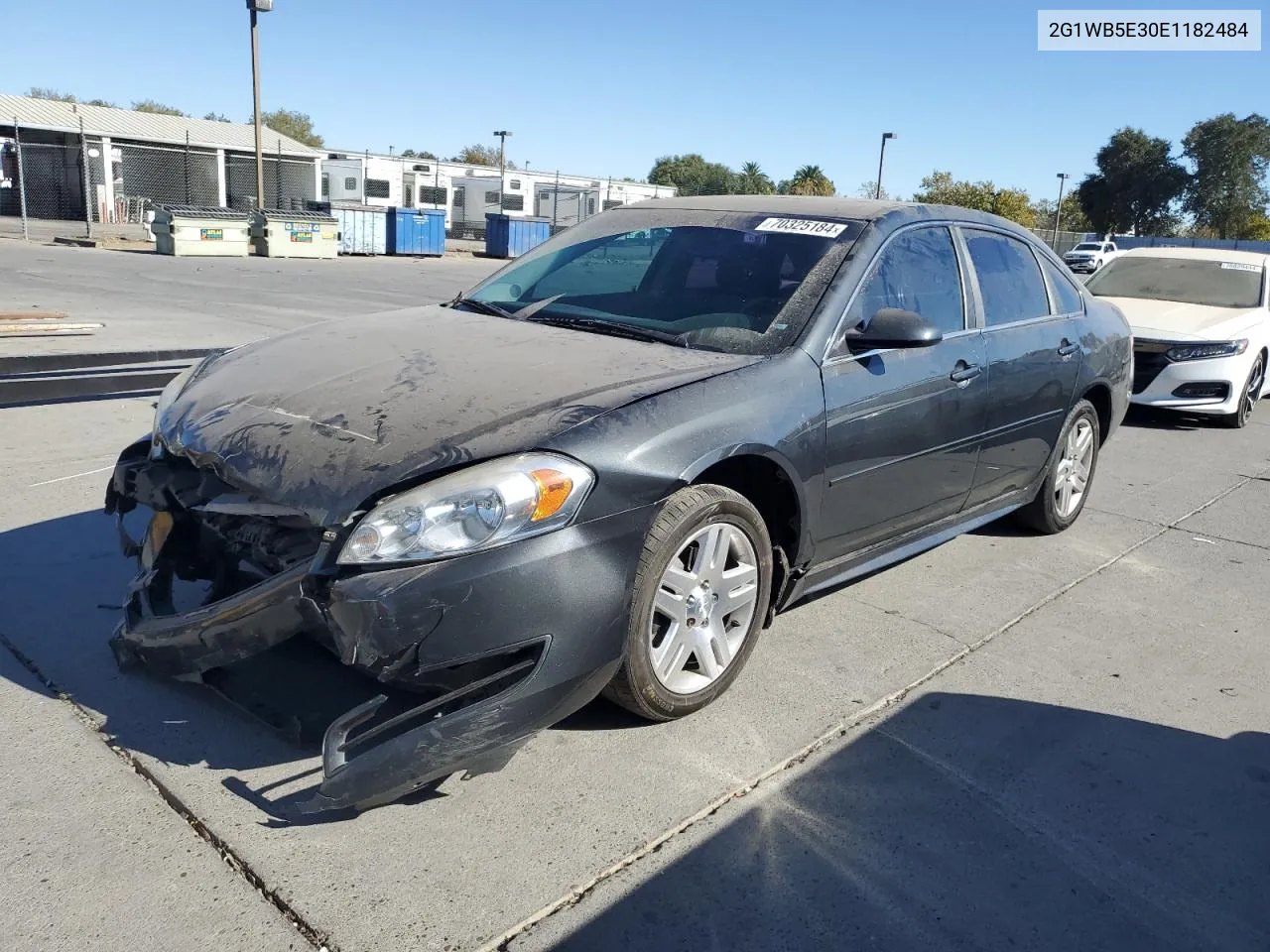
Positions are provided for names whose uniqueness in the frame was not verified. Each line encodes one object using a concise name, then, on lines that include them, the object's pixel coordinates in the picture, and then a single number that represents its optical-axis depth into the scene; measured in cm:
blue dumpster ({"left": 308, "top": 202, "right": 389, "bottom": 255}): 3122
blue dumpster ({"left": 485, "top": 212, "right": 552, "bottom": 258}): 3478
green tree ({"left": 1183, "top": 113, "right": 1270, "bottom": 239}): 6456
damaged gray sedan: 259
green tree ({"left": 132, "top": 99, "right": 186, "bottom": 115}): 7050
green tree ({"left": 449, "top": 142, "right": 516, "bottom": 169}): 9650
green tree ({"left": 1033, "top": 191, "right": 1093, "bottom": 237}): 7681
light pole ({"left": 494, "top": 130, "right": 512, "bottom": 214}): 4325
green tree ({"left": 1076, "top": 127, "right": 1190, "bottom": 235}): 6762
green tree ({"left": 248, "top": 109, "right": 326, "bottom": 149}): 8012
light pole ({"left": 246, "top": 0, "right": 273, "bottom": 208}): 2502
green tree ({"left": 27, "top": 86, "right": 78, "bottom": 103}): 6869
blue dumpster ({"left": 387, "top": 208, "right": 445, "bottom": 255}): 3234
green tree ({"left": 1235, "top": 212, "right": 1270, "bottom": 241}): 6606
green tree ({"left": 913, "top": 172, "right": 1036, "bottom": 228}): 5562
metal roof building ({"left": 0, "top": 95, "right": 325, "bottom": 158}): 3956
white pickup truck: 4581
